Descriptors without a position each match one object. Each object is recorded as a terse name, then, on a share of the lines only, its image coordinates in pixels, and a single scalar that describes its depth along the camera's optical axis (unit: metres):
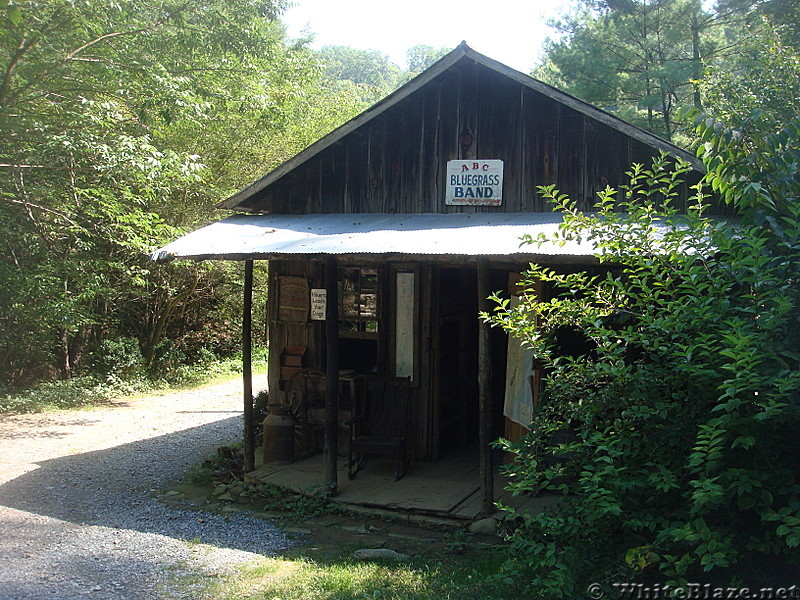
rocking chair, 8.25
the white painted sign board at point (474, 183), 8.20
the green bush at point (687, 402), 3.60
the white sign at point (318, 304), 9.04
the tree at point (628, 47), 20.00
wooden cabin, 7.35
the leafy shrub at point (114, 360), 15.44
